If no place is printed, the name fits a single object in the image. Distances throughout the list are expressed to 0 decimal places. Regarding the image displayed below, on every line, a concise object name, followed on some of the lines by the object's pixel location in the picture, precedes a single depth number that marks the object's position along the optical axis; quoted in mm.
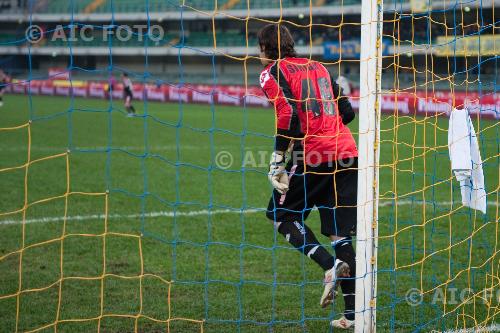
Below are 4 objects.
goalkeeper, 8375
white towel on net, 8672
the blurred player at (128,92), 48562
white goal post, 7570
